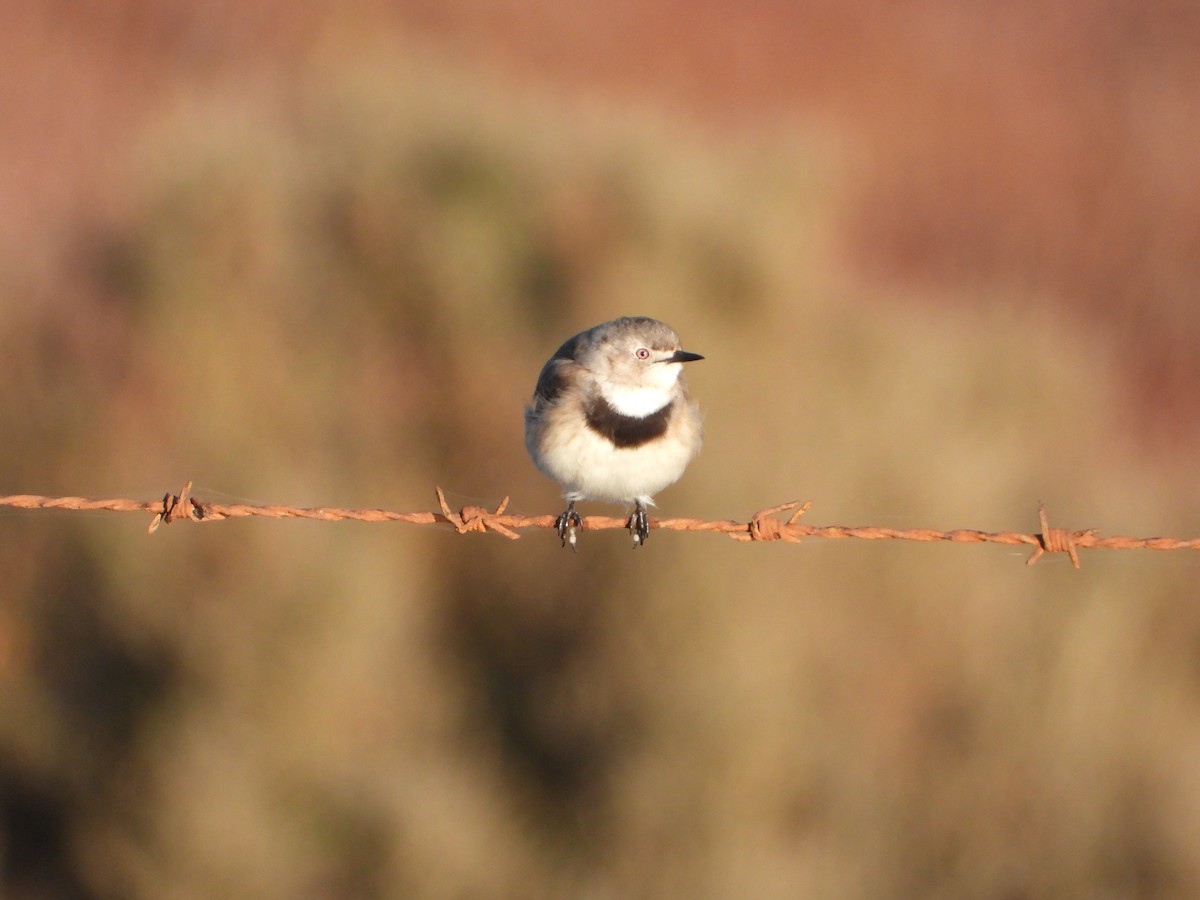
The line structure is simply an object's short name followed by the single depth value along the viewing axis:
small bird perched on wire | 11.35
